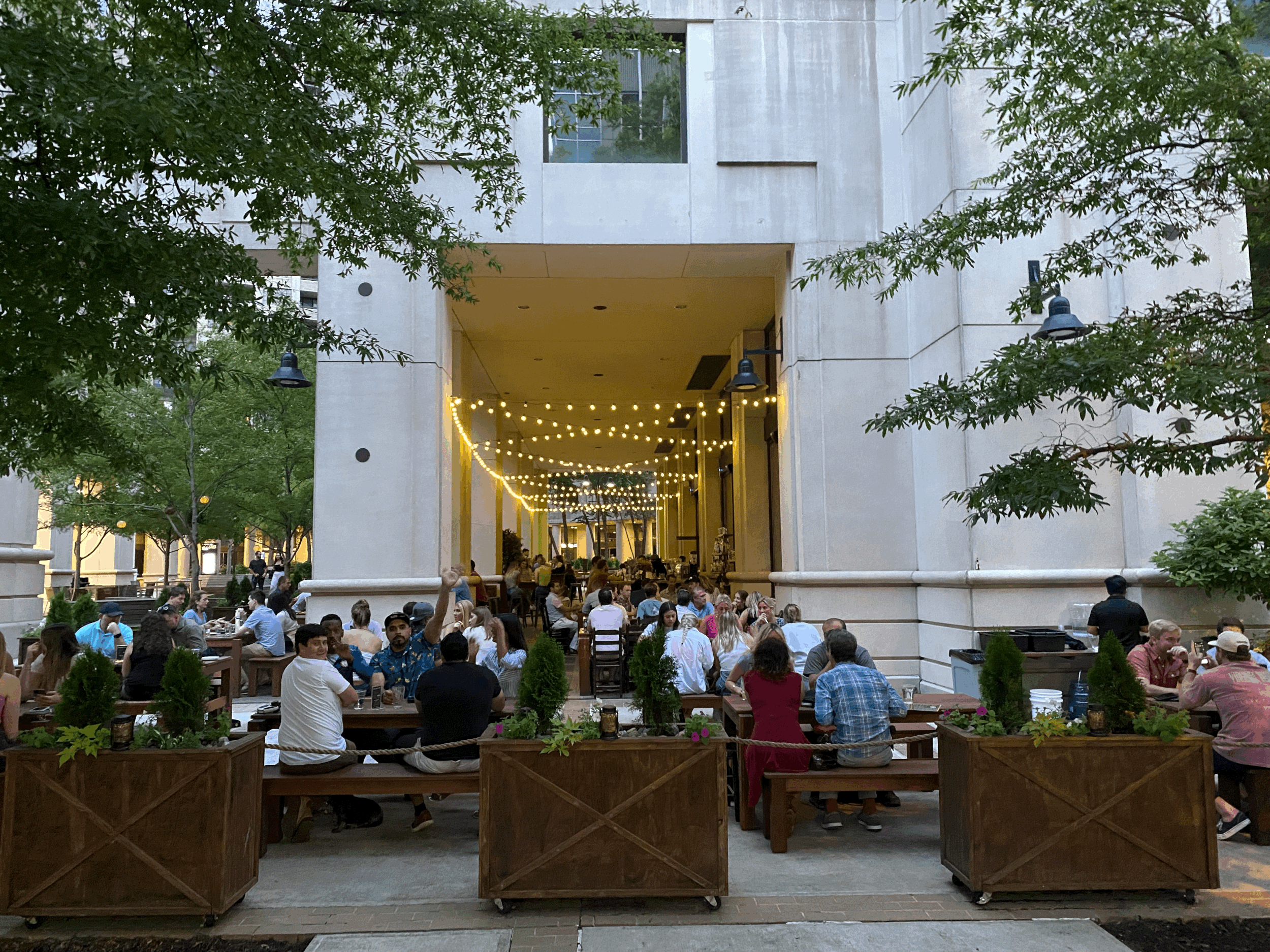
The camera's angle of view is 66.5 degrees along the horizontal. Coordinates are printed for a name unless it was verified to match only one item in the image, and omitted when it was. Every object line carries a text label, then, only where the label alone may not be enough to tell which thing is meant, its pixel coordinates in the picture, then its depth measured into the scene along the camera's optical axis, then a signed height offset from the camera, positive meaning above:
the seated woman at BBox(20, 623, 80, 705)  8.11 -0.90
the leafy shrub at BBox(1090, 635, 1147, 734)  5.45 -0.82
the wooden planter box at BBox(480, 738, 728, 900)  5.16 -1.44
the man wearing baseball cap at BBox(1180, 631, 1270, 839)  6.55 -1.10
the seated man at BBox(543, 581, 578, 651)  16.86 -1.22
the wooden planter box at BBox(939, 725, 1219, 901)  5.22 -1.45
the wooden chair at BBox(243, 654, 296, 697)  12.80 -1.48
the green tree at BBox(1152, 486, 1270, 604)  10.26 -0.06
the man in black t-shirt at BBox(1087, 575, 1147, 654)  10.04 -0.76
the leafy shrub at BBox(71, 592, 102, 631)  13.78 -0.77
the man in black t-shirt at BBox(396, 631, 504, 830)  6.48 -1.02
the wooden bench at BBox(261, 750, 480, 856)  6.30 -1.49
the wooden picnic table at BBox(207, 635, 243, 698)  12.50 -1.24
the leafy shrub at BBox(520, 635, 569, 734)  5.48 -0.76
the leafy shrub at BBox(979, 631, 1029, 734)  5.53 -0.81
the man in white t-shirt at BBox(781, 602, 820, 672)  8.63 -0.80
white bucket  8.03 -1.29
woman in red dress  6.54 -1.03
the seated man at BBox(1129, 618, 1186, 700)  8.27 -0.98
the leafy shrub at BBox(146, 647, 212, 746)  5.21 -0.76
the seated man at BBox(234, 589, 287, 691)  12.93 -1.06
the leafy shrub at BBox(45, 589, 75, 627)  13.57 -0.78
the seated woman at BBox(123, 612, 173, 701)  9.05 -0.96
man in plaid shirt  6.62 -1.09
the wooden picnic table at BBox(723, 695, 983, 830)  6.98 -1.31
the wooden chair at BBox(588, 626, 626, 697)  13.45 -1.57
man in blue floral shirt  8.51 -0.89
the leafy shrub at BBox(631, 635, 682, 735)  5.51 -0.81
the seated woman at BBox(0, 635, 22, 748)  6.07 -0.91
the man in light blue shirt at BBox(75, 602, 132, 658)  10.86 -0.84
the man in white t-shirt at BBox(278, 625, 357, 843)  6.48 -1.01
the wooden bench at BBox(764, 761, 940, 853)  6.33 -1.54
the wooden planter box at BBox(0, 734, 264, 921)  4.96 -1.42
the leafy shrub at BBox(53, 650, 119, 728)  5.12 -0.74
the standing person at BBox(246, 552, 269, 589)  28.42 -0.44
